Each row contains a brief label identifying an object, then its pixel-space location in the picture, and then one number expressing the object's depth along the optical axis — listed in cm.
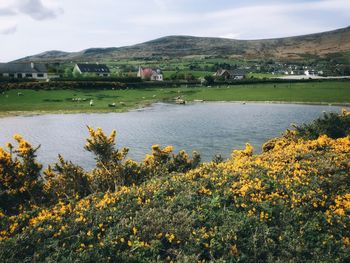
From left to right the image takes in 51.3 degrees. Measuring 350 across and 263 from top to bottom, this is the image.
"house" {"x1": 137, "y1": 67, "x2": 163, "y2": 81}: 14038
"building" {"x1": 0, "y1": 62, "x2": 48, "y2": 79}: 11800
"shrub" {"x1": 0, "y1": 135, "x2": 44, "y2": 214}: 1325
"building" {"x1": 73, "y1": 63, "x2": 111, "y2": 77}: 14550
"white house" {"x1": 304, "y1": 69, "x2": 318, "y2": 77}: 17272
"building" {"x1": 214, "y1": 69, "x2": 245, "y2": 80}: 14812
